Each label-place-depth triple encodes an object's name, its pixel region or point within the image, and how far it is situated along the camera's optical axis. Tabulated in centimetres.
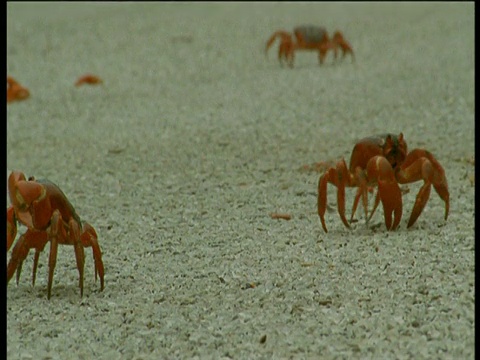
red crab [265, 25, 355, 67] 1814
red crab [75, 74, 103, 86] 1677
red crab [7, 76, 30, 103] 1559
